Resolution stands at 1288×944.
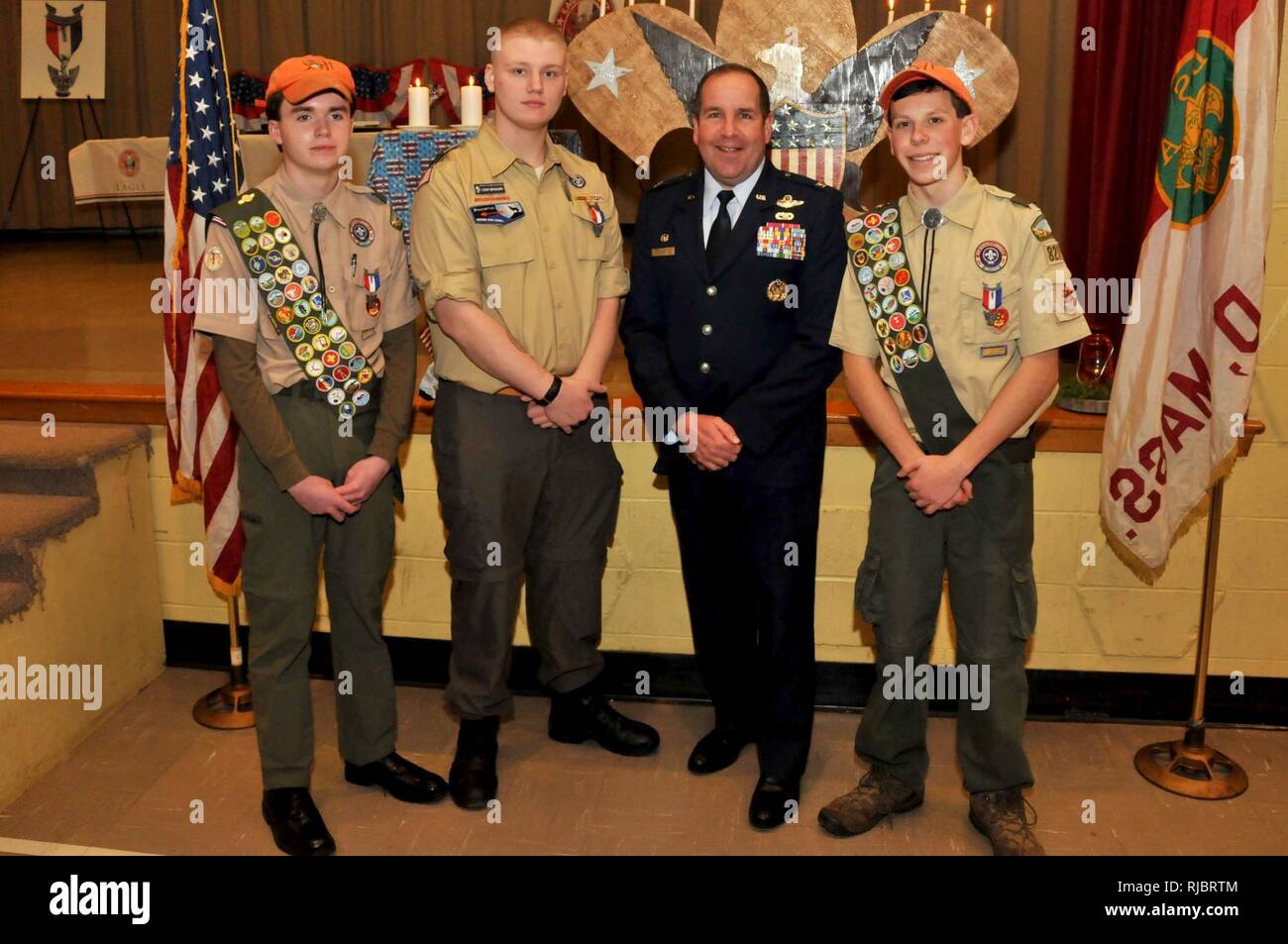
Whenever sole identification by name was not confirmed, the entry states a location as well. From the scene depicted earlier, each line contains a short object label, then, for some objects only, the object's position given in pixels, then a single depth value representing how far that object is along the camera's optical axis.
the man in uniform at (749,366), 2.70
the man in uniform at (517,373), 2.70
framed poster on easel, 8.89
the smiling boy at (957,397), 2.52
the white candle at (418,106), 4.10
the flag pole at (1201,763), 3.04
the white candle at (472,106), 4.01
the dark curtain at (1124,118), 4.13
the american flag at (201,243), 3.22
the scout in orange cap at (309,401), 2.59
